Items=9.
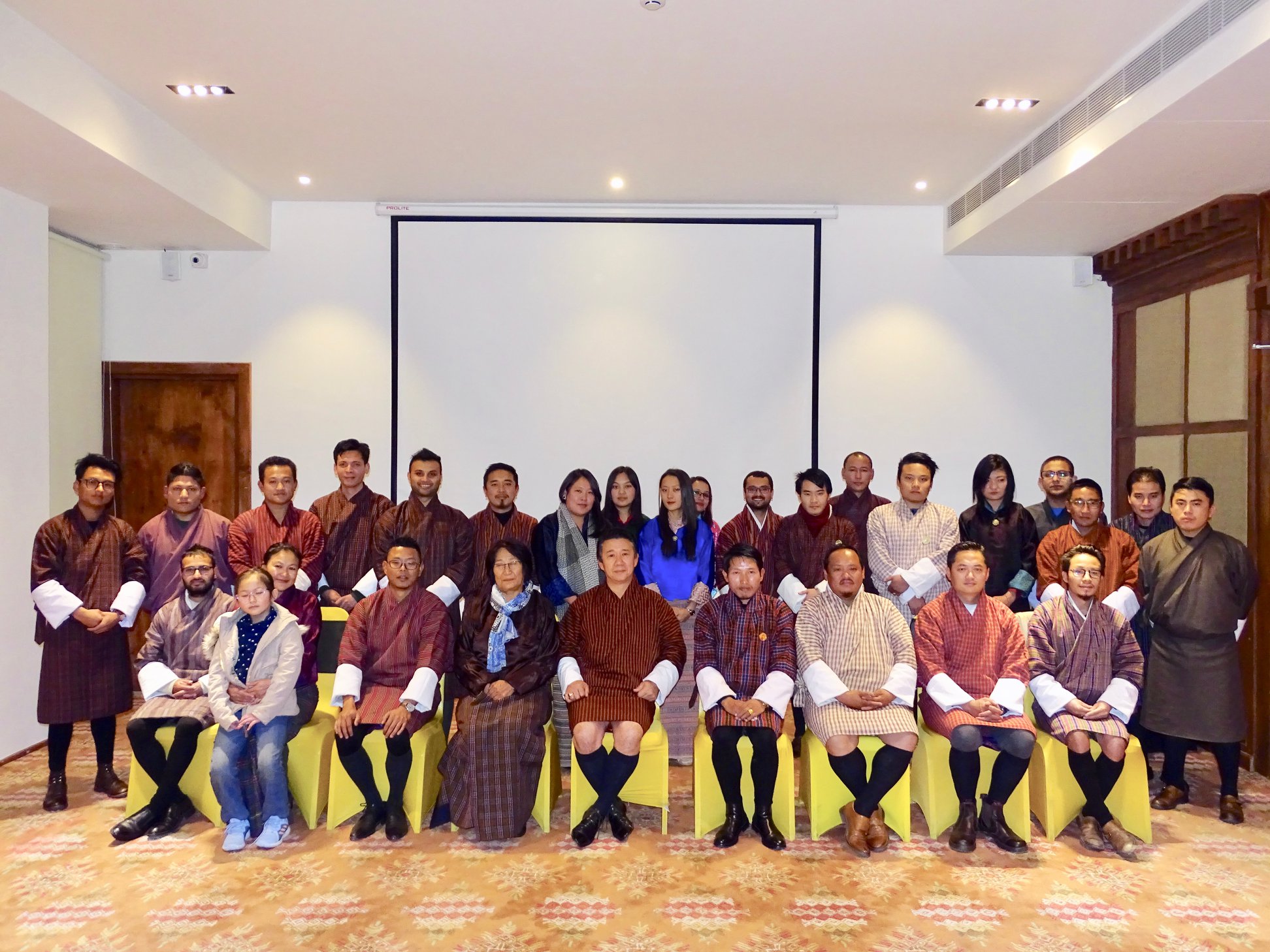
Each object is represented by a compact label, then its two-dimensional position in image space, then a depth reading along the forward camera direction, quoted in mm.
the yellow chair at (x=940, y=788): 3242
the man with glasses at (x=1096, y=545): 3721
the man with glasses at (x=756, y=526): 4266
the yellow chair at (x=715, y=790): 3277
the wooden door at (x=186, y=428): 5477
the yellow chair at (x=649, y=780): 3330
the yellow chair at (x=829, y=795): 3271
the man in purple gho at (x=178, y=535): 3881
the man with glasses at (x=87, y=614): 3605
